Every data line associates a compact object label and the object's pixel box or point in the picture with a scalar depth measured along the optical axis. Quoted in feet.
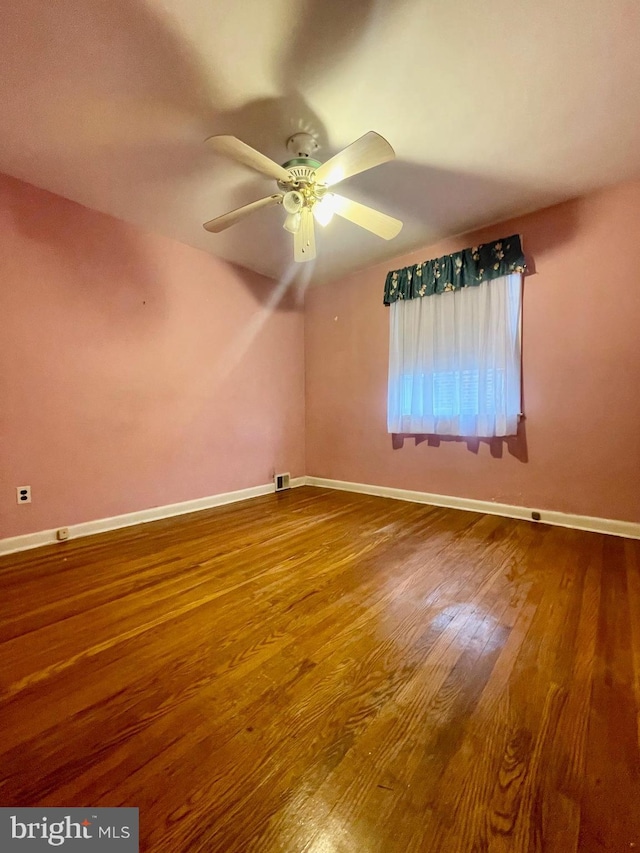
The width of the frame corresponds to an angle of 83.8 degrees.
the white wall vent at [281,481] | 12.69
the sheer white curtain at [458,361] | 8.98
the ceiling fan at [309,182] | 5.15
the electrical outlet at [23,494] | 7.34
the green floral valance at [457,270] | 8.89
